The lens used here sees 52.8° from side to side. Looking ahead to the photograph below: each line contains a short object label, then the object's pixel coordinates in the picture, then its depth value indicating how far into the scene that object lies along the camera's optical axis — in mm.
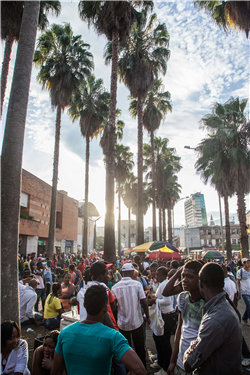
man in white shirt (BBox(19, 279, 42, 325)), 7008
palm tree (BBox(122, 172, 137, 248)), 41222
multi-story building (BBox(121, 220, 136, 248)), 98375
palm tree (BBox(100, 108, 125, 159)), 26278
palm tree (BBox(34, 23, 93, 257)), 18875
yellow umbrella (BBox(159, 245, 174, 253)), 13419
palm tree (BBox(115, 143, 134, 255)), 34812
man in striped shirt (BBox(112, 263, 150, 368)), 4223
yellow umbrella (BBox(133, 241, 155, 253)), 14945
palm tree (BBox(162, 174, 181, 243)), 38234
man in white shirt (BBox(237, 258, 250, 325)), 7464
